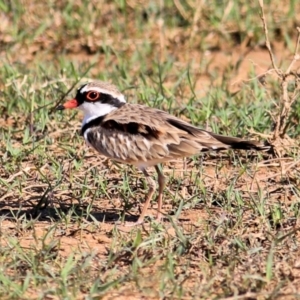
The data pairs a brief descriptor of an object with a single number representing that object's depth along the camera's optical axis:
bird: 12.84
